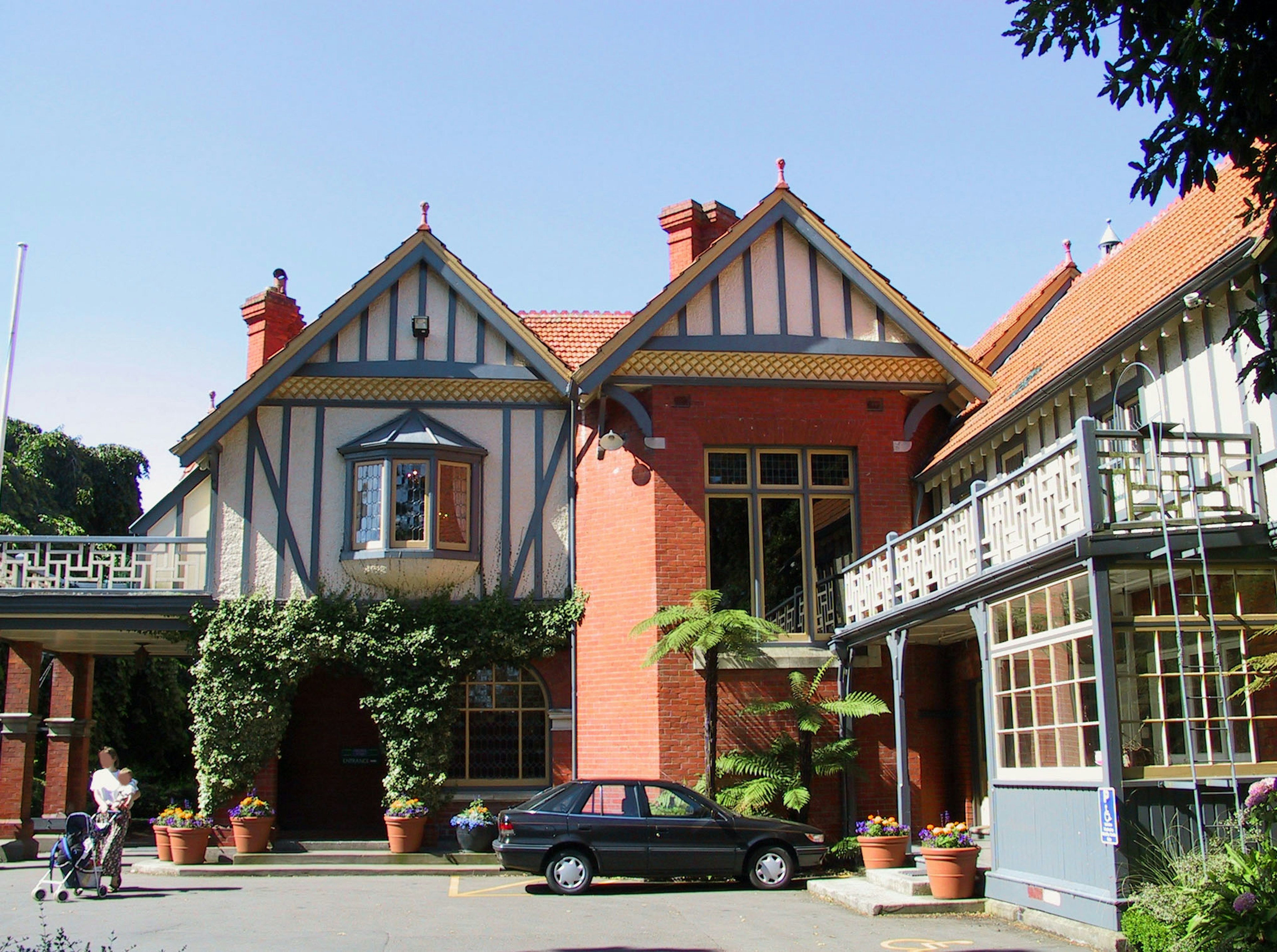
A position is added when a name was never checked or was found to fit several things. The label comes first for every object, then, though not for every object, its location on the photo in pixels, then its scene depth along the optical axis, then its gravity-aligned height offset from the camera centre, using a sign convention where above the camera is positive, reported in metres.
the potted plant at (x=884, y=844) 14.55 -1.29
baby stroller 13.57 -1.24
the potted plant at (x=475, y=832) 17.80 -1.31
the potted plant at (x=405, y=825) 17.89 -1.21
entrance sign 20.22 -0.28
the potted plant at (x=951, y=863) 12.79 -1.33
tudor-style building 14.19 +3.54
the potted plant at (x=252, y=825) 17.91 -1.18
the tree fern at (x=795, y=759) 15.78 -0.34
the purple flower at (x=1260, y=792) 10.00 -0.53
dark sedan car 14.11 -1.16
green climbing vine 18.55 +1.16
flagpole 20.11 +6.58
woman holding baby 13.91 -0.74
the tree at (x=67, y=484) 33.12 +7.40
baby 14.05 -0.53
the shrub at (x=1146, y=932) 9.43 -1.55
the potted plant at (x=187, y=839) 17.59 -1.33
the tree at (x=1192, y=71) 7.00 +3.65
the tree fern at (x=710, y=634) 16.12 +1.25
